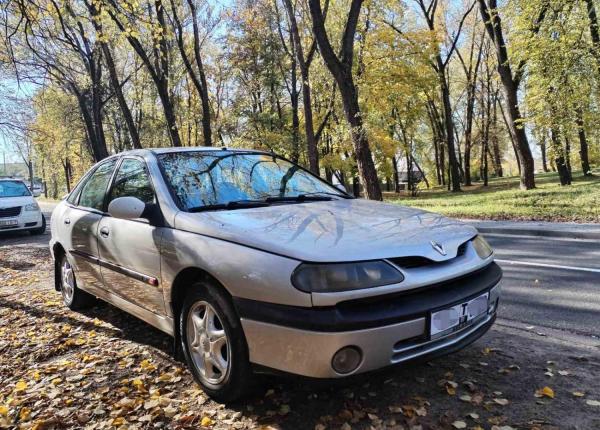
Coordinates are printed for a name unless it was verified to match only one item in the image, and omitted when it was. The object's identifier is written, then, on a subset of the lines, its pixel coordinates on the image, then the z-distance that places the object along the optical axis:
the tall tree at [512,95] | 16.98
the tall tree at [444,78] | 24.83
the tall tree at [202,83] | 16.85
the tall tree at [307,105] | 16.03
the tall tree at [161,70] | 14.97
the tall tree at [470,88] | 31.01
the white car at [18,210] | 12.76
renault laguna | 2.30
